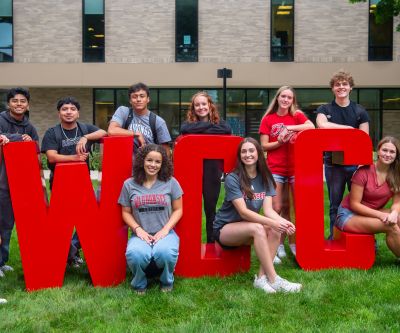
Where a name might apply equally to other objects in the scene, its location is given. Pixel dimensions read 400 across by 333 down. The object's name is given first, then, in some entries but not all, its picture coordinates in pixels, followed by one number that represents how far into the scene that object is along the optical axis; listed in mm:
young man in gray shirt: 5430
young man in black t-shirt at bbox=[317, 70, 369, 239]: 5898
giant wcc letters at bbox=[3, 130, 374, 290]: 5094
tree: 13594
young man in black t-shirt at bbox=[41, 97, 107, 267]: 5258
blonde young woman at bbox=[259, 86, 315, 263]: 5793
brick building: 21844
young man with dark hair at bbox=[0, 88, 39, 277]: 5332
